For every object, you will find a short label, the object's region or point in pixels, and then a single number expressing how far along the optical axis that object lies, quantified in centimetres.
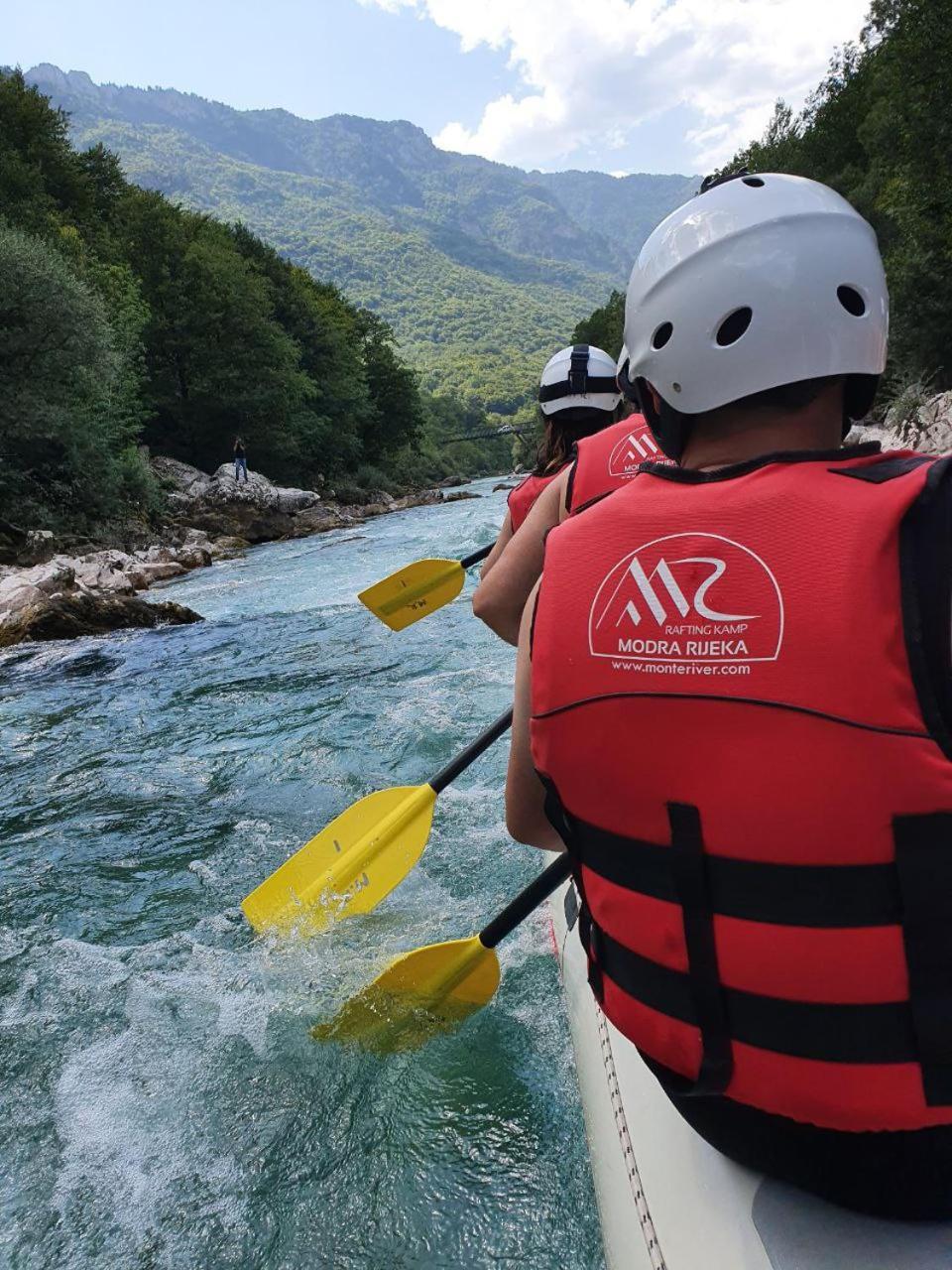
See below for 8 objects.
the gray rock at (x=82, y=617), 906
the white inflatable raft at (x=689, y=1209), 99
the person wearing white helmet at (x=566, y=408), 294
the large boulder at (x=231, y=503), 2134
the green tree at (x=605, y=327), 4222
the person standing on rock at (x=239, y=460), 2464
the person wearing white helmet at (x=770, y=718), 83
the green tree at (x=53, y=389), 1550
